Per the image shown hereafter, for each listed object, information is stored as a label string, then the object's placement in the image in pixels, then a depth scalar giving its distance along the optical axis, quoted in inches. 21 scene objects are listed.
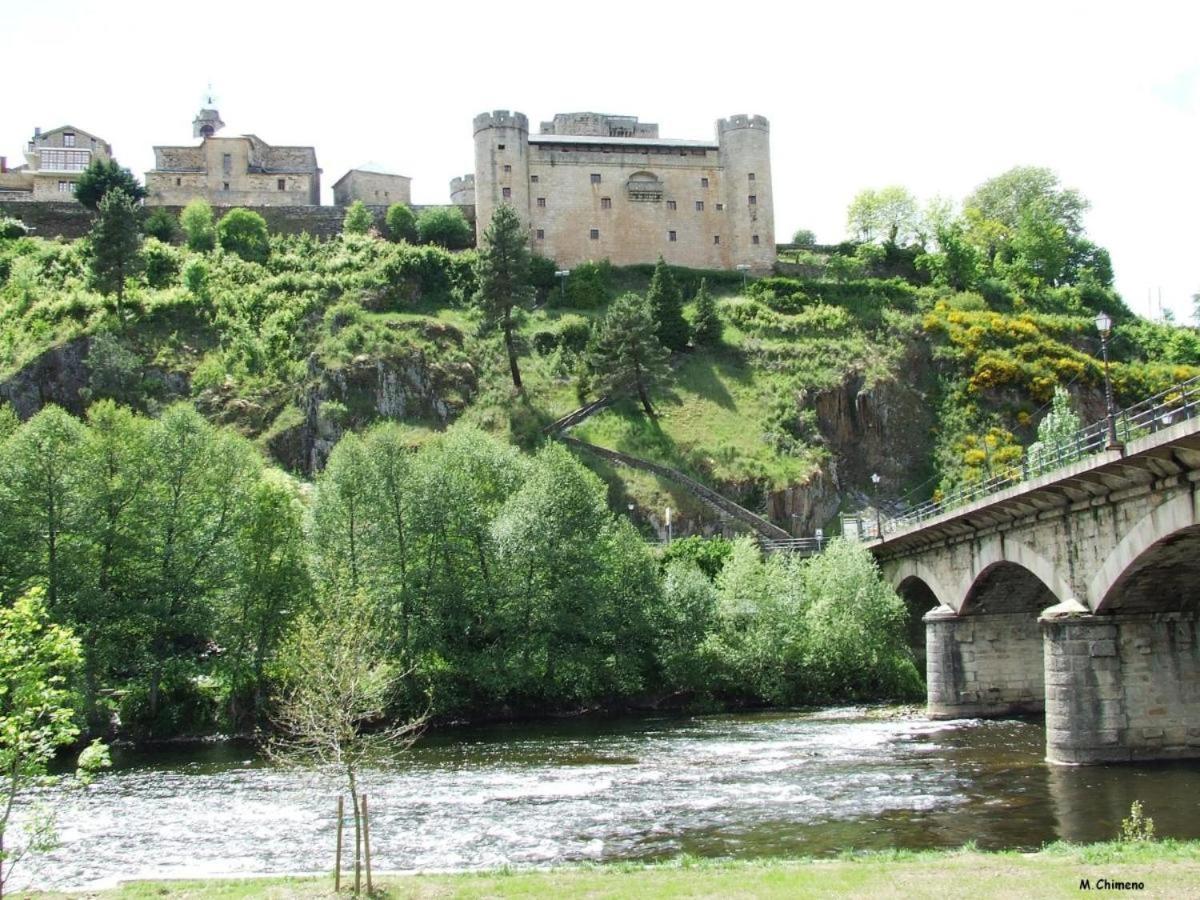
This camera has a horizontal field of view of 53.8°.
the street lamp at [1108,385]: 888.9
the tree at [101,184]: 3791.8
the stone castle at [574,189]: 3875.5
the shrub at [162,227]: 3720.5
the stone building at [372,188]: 4109.3
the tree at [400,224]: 3841.0
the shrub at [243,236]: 3654.0
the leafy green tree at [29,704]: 553.0
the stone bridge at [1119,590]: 893.2
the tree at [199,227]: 3663.9
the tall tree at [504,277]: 3002.0
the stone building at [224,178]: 3976.4
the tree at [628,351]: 2903.5
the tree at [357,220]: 3828.7
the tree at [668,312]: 3280.0
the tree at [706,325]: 3324.3
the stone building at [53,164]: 4028.1
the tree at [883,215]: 4217.5
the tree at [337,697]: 674.2
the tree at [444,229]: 3796.8
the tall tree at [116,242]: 3137.3
